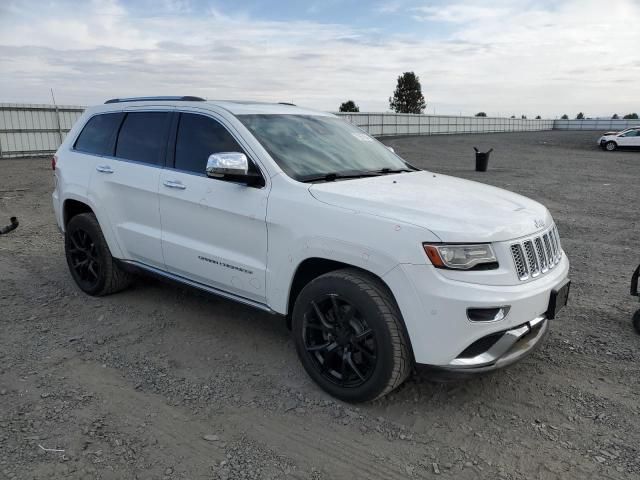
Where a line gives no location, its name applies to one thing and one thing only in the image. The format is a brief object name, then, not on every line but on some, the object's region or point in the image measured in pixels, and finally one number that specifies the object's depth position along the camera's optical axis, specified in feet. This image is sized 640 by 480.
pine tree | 255.50
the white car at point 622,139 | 101.55
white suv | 9.70
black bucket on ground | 60.23
